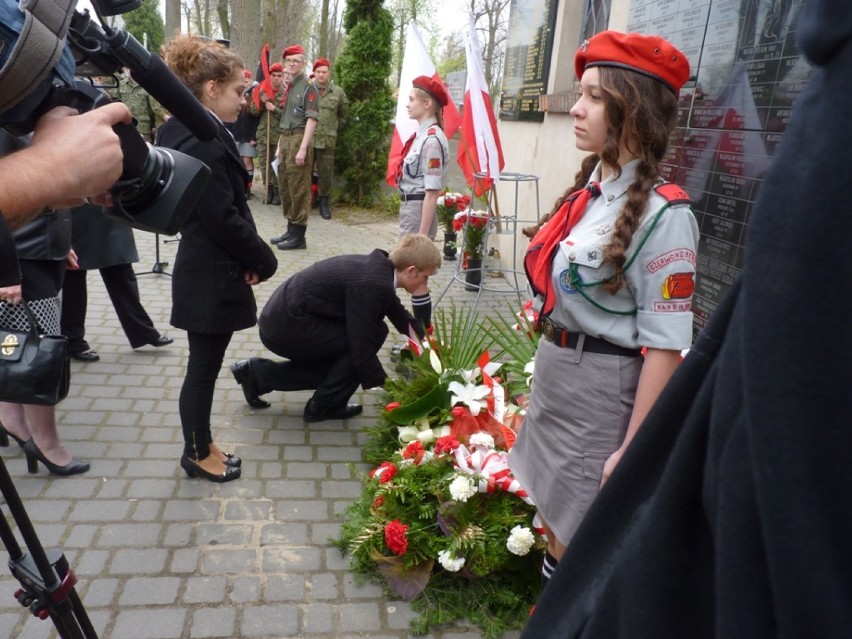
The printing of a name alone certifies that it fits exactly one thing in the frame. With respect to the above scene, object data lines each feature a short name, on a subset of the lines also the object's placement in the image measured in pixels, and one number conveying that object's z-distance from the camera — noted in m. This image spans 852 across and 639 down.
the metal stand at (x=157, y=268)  6.85
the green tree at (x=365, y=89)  11.27
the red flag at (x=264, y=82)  10.29
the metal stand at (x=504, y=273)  5.95
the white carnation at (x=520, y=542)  2.46
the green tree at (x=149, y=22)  27.42
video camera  0.99
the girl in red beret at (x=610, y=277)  1.76
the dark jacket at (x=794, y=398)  0.45
